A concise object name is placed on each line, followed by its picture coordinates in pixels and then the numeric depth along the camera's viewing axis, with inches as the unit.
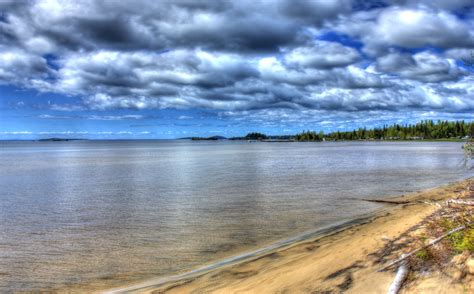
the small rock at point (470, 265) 257.1
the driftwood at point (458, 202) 370.9
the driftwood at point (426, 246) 298.5
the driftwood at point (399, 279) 261.7
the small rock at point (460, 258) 269.4
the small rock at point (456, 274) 255.4
